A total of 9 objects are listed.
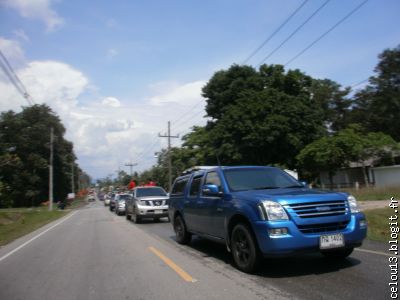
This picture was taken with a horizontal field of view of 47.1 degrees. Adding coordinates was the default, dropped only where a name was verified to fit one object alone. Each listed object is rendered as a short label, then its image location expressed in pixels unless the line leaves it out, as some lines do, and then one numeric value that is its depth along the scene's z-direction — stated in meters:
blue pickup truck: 7.19
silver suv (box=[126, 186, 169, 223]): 20.78
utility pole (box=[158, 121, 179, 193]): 54.78
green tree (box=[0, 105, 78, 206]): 72.44
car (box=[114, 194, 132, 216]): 30.97
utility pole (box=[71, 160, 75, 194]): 96.18
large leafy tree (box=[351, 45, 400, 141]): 54.25
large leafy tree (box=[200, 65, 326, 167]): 44.47
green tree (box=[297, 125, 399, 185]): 39.62
